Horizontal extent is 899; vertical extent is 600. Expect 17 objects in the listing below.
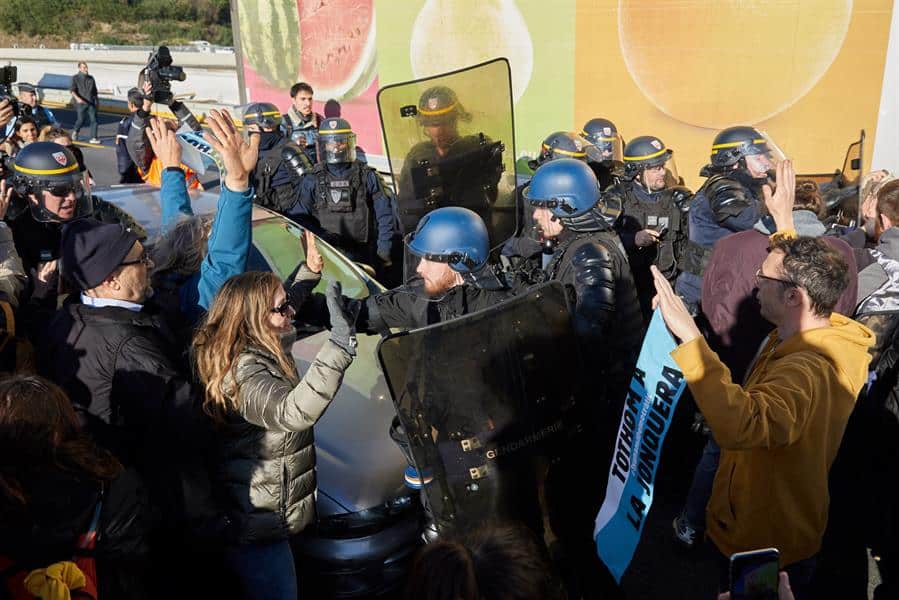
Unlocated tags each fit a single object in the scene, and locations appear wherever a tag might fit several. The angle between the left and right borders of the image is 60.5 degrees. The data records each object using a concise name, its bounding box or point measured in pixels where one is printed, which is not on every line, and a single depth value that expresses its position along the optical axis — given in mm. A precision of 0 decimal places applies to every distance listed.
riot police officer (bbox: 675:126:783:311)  4745
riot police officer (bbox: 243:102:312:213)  7262
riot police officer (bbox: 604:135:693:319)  5891
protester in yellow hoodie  2371
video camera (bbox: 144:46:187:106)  4391
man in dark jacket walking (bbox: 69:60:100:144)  19500
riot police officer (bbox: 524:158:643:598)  2689
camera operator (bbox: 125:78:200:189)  8094
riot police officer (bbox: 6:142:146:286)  4254
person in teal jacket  3332
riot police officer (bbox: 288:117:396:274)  6578
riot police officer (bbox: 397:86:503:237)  4312
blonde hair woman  2680
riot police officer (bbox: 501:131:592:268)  5309
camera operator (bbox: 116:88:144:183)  9008
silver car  3258
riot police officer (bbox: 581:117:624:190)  6934
